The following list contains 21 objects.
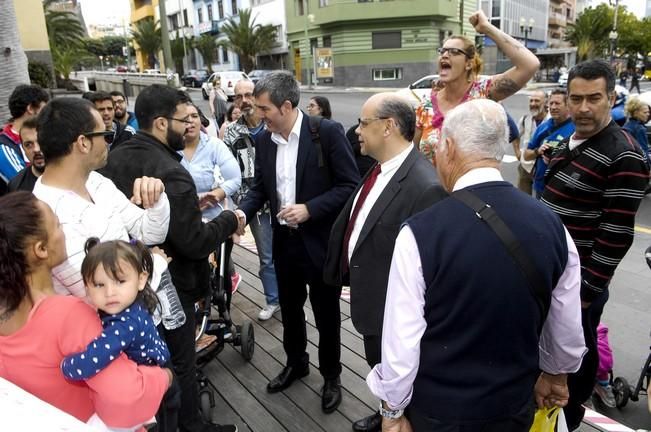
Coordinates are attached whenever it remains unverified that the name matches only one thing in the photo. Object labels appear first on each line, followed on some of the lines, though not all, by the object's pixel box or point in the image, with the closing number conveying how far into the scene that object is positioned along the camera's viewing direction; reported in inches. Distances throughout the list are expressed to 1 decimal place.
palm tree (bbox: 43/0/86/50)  869.2
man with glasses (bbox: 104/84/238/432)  88.1
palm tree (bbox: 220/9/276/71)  1488.7
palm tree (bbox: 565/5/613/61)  1605.6
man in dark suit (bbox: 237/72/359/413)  110.9
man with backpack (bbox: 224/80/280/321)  165.6
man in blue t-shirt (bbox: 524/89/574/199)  142.2
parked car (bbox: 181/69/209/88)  1409.9
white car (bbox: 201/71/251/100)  880.8
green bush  539.8
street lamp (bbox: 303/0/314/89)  1368.8
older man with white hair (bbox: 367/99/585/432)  57.2
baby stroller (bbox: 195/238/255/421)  132.3
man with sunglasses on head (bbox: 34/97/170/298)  71.6
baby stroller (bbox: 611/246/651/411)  108.5
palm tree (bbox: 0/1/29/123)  248.4
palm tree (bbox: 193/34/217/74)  1682.1
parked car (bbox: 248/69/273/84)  1172.1
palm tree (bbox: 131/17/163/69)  1638.8
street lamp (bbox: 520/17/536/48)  1605.3
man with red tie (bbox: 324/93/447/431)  81.8
